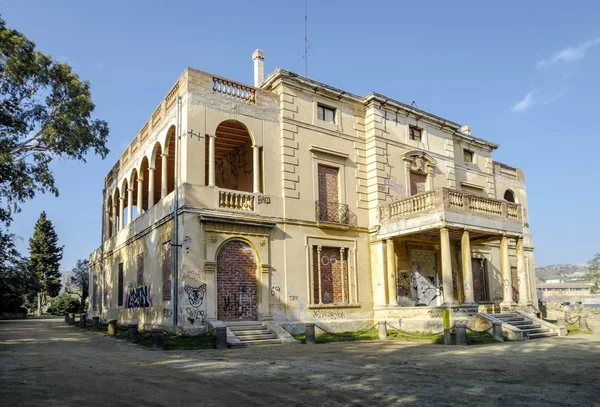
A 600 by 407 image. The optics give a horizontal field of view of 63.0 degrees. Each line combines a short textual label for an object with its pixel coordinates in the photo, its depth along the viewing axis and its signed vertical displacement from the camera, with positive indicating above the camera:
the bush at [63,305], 54.31 -2.08
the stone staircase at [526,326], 18.81 -2.08
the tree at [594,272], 61.68 -0.10
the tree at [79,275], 64.87 +1.51
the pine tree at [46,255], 58.38 +3.91
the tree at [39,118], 18.43 +6.79
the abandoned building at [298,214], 18.58 +2.74
